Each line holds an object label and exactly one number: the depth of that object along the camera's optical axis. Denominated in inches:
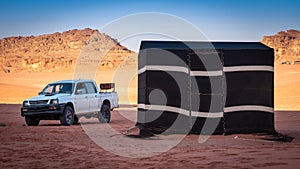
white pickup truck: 778.8
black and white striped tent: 616.7
